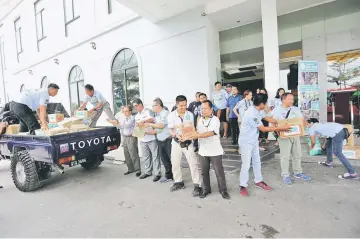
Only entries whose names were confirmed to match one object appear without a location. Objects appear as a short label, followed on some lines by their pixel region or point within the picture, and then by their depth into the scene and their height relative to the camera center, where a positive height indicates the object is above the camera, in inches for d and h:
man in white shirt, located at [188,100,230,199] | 131.2 -20.8
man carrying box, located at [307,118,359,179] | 153.2 -22.2
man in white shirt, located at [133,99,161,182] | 173.6 -25.4
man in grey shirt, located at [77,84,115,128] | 221.9 +11.7
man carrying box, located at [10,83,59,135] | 186.9 +12.8
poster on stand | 243.6 +17.4
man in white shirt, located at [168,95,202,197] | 143.0 -20.4
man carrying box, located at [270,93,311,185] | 148.9 -26.6
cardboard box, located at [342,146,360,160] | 178.1 -39.8
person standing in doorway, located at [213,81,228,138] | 257.0 +10.7
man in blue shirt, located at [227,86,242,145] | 237.3 -5.9
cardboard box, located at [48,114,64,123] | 176.4 -0.7
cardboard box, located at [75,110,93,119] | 191.7 +1.3
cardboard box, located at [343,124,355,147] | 184.4 -32.0
